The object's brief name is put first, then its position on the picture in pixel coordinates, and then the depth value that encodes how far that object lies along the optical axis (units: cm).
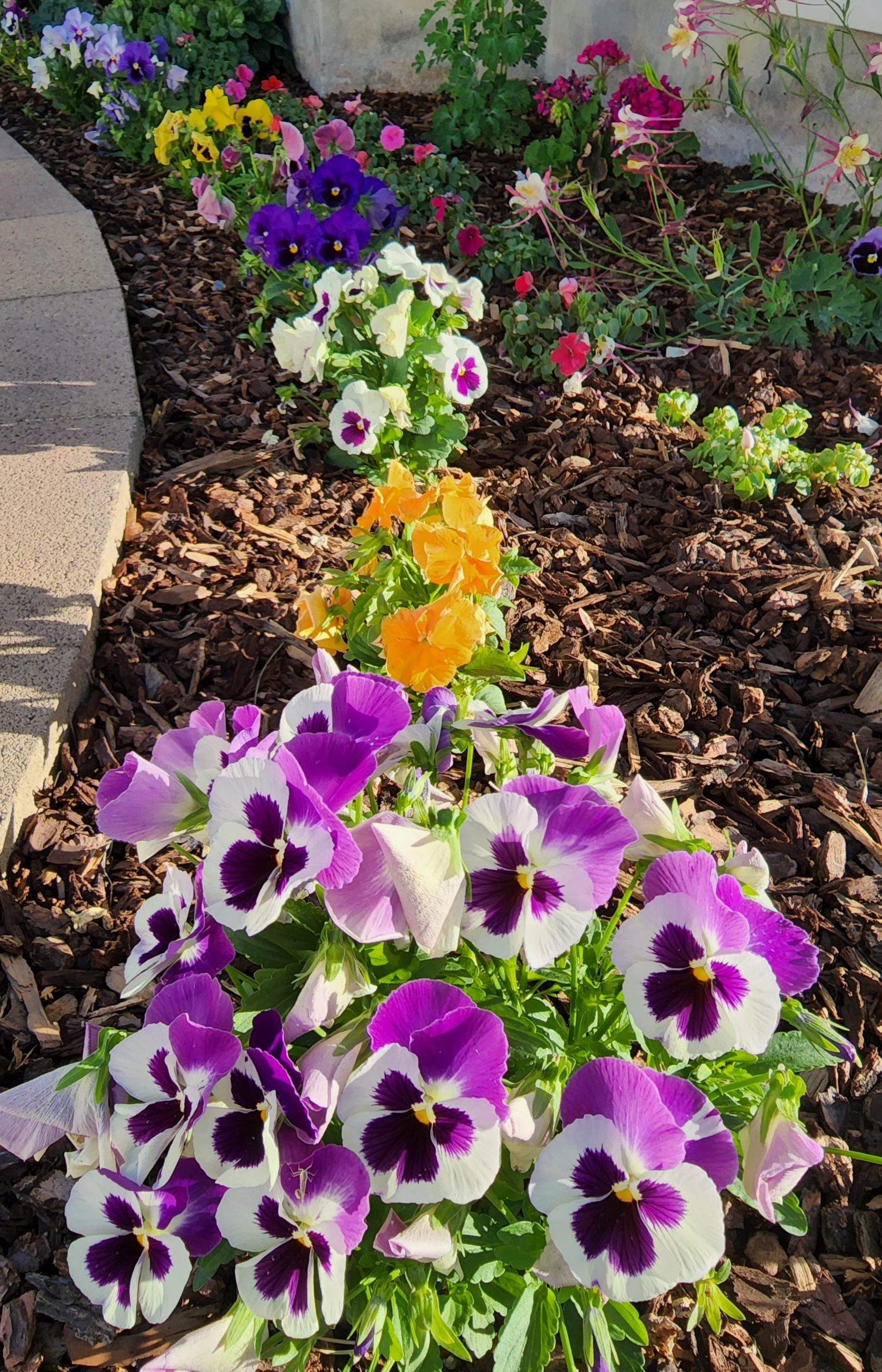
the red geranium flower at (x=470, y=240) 137
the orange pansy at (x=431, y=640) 56
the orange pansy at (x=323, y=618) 70
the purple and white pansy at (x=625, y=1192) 33
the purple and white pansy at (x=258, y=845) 36
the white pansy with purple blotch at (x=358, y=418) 91
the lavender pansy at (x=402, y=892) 37
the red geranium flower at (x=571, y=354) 110
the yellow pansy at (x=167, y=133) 163
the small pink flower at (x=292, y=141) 131
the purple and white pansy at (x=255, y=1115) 36
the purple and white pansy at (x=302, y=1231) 36
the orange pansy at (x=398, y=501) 64
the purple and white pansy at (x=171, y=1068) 36
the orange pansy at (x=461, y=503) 60
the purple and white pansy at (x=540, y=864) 37
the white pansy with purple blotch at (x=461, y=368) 93
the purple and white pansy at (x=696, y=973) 36
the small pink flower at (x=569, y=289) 122
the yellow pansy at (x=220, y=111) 158
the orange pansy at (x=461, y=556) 59
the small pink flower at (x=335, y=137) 140
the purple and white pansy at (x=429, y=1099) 35
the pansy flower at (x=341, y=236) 111
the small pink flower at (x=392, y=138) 154
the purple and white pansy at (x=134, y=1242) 37
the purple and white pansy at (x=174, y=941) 41
